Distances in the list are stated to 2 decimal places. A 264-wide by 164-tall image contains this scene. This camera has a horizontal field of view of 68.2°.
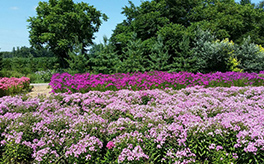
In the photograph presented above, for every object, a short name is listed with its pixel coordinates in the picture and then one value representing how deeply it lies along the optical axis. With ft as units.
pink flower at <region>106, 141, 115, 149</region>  10.67
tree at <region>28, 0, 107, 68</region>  64.34
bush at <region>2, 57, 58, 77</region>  72.41
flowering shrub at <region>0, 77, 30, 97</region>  30.81
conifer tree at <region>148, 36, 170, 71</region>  48.80
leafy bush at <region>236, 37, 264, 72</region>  45.96
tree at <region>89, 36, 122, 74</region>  53.93
